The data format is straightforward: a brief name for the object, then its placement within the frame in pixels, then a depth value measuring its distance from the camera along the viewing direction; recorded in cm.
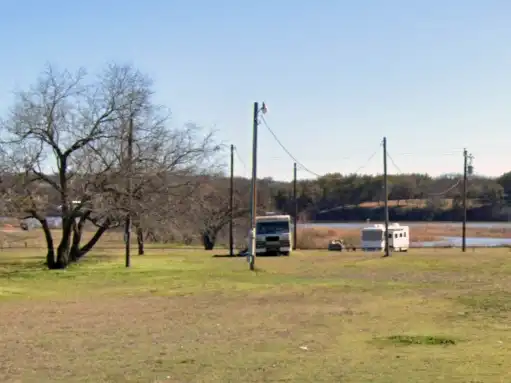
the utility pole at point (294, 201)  6328
